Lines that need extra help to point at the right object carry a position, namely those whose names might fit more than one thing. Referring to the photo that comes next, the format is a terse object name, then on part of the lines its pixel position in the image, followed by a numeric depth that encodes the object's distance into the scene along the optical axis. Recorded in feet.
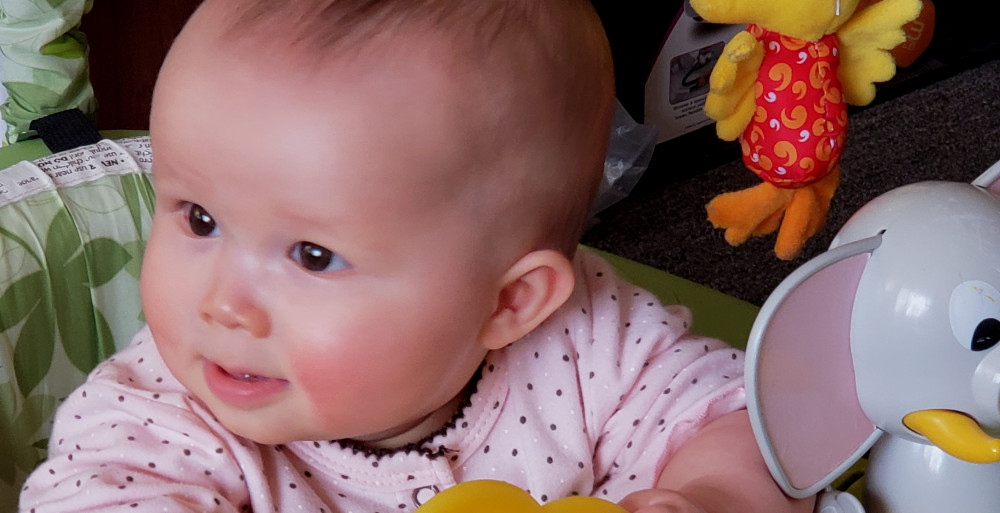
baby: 2.43
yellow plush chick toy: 2.55
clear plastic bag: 5.18
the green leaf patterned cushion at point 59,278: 2.92
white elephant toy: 2.32
